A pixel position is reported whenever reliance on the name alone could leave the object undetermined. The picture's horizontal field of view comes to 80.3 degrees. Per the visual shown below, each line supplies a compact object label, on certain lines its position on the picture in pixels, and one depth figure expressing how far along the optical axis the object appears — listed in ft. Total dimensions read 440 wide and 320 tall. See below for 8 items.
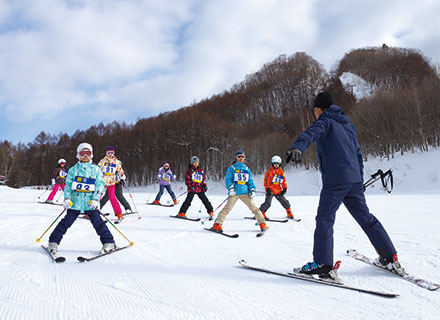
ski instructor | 8.73
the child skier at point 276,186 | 22.49
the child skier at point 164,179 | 34.88
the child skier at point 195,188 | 23.15
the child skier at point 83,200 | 12.39
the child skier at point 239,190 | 16.93
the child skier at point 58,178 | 34.40
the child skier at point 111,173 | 21.88
